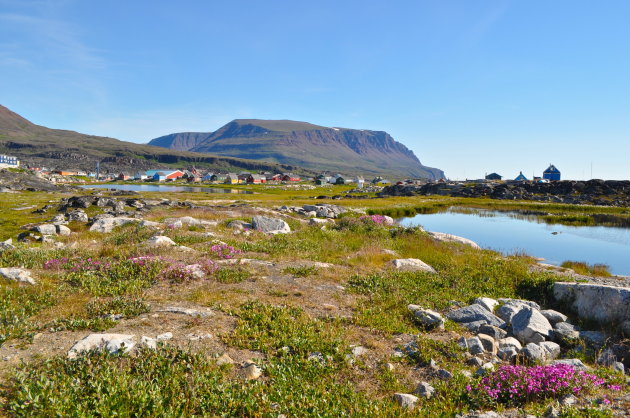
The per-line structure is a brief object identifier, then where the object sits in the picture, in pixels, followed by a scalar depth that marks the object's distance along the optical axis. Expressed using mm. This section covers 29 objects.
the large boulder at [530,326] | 9825
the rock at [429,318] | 10047
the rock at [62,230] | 26139
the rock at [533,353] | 8344
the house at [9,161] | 179000
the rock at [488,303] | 11859
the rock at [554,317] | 11328
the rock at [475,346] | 8578
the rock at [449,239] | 26947
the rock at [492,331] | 9797
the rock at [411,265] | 16844
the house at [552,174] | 145125
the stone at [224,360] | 7036
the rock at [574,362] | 7750
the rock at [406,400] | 6211
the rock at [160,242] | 16459
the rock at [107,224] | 24525
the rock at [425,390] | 6647
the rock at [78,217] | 32812
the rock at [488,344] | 8834
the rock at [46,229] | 25969
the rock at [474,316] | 10745
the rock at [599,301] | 11180
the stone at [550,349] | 8782
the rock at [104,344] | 6832
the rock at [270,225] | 25391
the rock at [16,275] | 10750
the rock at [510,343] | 8992
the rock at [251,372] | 6703
